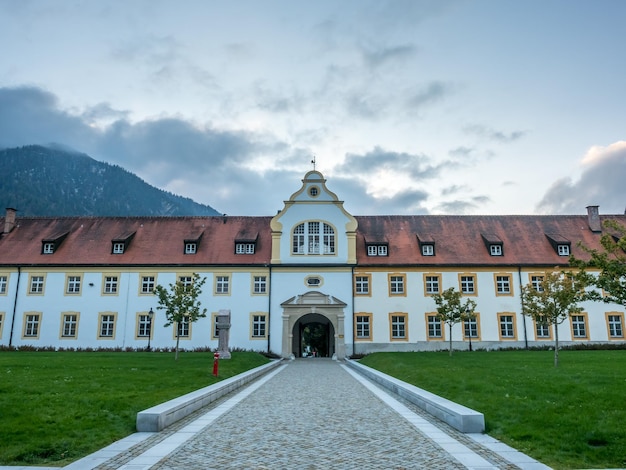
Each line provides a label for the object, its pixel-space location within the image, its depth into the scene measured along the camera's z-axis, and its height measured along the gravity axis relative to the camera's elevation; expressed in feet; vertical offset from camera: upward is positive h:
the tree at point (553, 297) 77.82 +6.55
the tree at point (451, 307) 104.85 +6.71
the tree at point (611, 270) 45.11 +6.21
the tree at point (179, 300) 92.32 +7.00
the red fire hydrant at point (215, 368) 62.41 -3.36
